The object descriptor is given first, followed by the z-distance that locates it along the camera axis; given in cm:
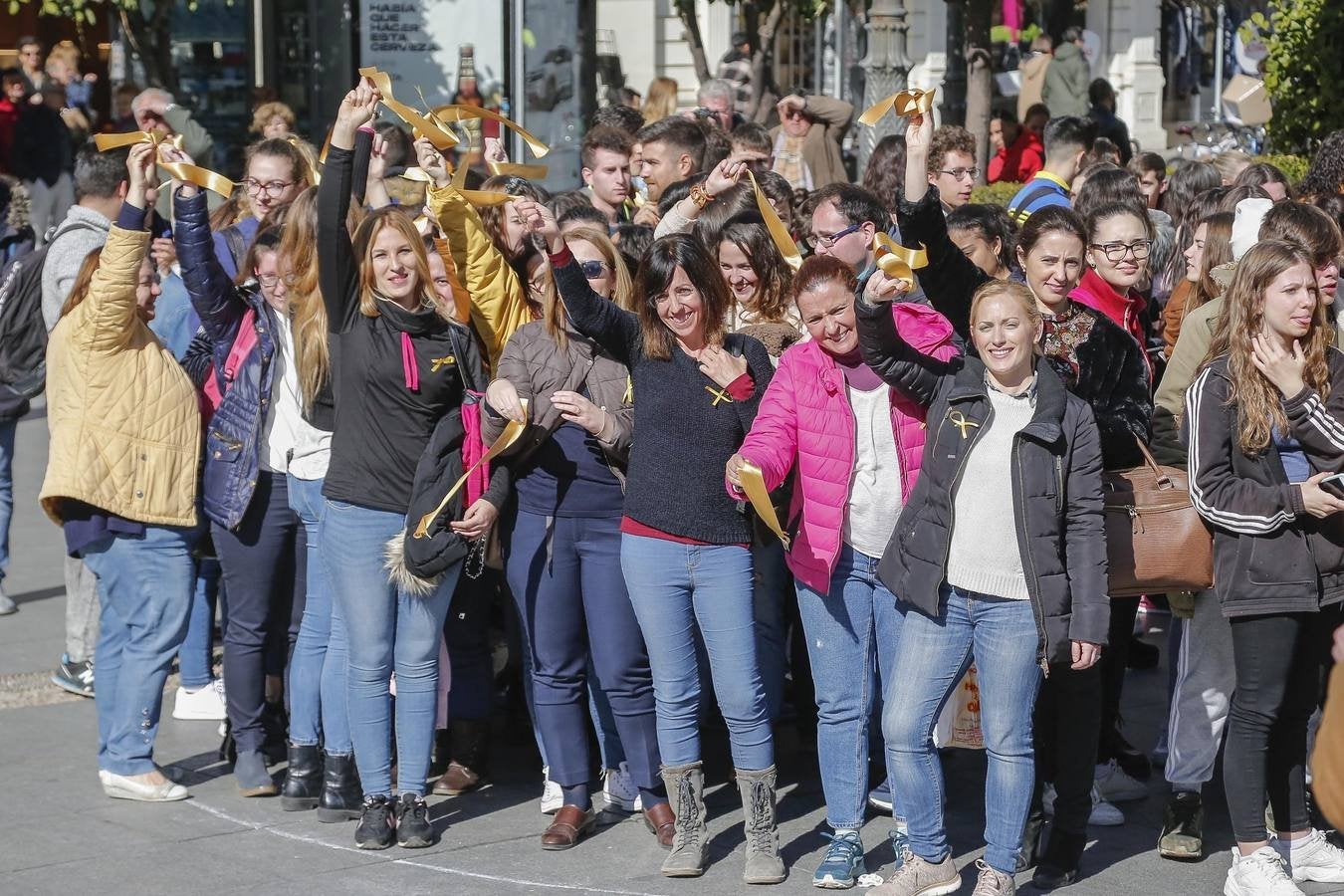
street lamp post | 1505
